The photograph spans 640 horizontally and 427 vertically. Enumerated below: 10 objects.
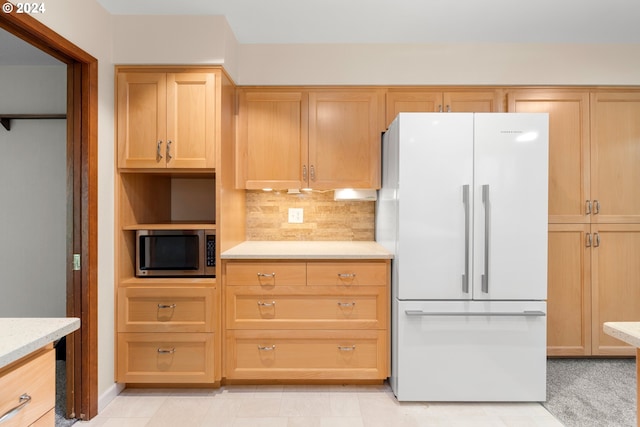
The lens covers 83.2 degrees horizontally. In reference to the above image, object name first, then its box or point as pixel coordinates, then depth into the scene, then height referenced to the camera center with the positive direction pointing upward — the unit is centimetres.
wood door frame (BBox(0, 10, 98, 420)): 200 -6
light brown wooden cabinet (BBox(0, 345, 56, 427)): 85 -44
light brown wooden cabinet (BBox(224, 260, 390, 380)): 230 -68
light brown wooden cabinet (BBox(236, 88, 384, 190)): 264 +56
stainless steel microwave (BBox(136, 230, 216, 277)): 231 -26
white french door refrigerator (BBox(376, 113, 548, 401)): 211 -25
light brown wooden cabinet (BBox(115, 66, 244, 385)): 225 -3
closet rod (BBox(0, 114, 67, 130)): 263 +71
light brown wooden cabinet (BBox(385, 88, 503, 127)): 263 +82
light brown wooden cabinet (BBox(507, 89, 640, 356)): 263 +5
